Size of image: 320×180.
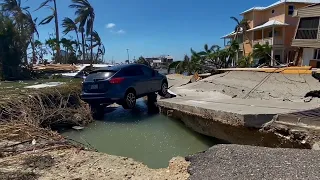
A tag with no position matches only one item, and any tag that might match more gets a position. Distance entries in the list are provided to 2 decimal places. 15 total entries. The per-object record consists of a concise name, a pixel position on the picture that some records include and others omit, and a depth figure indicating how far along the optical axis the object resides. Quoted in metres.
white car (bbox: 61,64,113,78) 16.43
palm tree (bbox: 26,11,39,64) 30.20
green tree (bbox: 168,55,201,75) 27.15
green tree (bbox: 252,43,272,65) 24.86
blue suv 7.89
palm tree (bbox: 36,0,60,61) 33.57
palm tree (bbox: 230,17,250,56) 31.92
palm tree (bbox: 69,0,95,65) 33.10
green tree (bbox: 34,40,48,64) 34.27
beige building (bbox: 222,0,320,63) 26.87
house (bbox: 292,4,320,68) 18.70
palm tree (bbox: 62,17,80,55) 35.72
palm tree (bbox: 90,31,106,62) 36.47
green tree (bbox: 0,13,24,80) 18.94
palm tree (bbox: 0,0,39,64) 28.50
